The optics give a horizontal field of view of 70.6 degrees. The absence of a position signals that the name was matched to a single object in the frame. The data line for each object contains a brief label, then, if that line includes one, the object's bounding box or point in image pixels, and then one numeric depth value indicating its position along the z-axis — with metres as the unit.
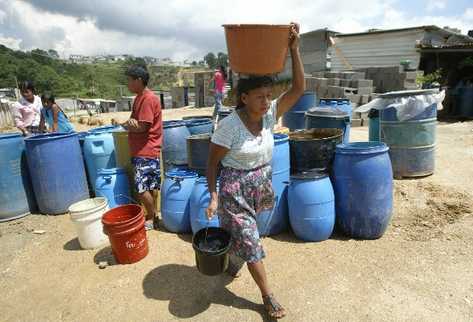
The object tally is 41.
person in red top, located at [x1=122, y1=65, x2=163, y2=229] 3.54
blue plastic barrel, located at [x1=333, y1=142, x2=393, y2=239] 3.25
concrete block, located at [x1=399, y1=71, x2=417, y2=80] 10.69
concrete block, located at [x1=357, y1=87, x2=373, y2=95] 10.50
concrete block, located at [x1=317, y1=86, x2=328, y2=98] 11.16
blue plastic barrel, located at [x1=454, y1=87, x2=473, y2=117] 10.92
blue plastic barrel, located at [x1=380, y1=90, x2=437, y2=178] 4.88
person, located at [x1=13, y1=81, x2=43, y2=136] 5.70
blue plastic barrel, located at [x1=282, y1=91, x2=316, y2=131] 6.14
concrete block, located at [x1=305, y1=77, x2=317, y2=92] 11.84
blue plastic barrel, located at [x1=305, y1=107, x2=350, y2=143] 4.55
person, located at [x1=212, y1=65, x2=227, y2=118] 10.48
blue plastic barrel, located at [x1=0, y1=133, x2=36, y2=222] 4.32
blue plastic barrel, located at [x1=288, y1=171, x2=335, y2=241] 3.30
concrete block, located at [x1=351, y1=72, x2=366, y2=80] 11.48
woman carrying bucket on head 2.21
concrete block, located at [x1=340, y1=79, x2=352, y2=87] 10.70
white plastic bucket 3.49
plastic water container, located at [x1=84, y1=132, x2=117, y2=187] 4.58
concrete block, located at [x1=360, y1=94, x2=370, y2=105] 10.30
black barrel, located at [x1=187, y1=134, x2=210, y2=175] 3.74
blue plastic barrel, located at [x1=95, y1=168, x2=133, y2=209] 4.08
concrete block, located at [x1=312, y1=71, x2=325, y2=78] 13.24
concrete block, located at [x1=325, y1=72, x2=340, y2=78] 12.02
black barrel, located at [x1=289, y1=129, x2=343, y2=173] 3.45
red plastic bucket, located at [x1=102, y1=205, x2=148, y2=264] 3.13
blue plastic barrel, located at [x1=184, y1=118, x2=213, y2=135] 4.93
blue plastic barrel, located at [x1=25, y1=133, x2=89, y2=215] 4.23
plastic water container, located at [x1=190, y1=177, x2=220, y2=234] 3.35
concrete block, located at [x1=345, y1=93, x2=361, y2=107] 10.22
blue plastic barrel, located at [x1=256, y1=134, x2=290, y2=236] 3.47
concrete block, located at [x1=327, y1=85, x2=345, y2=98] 10.28
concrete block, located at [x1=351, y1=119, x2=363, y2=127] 9.82
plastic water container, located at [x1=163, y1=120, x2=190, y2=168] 4.39
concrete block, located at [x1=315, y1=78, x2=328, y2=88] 11.30
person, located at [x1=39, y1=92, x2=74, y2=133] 5.46
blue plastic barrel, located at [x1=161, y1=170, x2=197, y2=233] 3.62
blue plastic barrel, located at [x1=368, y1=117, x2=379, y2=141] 5.34
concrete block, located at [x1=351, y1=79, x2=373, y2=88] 10.48
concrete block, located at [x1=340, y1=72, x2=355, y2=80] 11.47
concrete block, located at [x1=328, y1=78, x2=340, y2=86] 10.95
